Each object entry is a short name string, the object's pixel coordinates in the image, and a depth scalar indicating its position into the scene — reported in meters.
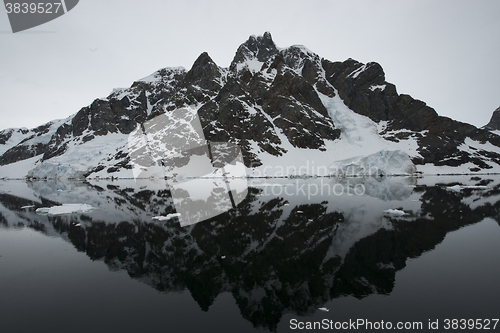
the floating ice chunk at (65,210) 30.08
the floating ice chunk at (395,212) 26.23
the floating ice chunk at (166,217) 26.16
